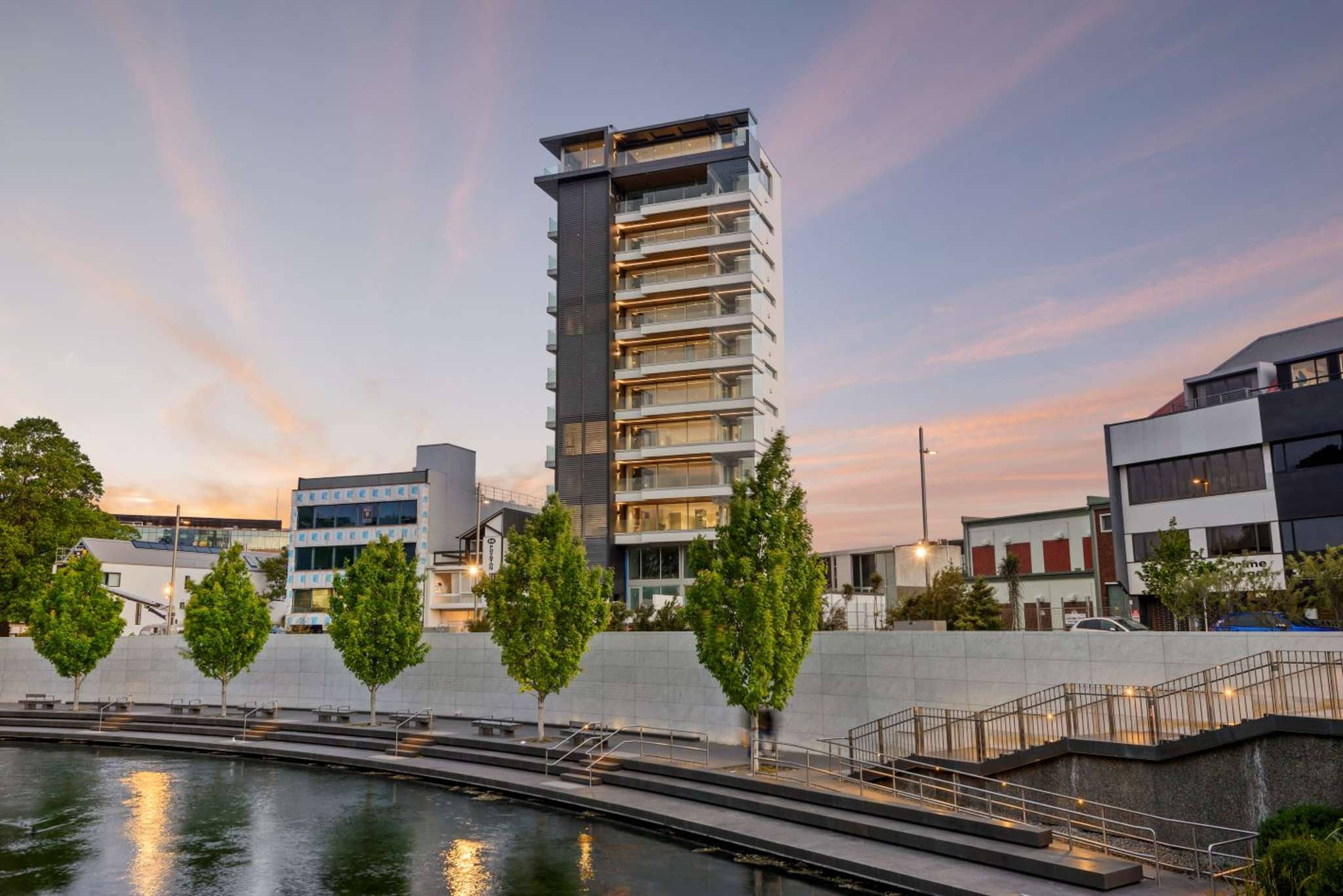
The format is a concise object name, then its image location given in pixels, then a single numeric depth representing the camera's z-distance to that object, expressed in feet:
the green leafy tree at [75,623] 135.54
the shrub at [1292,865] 38.01
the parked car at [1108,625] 96.17
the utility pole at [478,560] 191.52
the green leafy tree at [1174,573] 99.35
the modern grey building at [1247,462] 127.54
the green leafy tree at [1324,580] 86.28
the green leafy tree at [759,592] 75.92
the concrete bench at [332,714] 115.75
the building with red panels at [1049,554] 179.63
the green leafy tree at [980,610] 110.63
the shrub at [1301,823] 43.80
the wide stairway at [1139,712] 53.72
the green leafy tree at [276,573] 338.73
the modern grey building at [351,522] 230.48
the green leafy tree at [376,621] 111.45
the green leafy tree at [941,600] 117.19
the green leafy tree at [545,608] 95.86
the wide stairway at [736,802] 50.01
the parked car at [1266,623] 92.58
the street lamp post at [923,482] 133.39
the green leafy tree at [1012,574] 145.28
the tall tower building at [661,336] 189.16
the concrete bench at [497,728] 100.17
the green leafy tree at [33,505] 178.91
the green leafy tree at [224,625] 124.47
